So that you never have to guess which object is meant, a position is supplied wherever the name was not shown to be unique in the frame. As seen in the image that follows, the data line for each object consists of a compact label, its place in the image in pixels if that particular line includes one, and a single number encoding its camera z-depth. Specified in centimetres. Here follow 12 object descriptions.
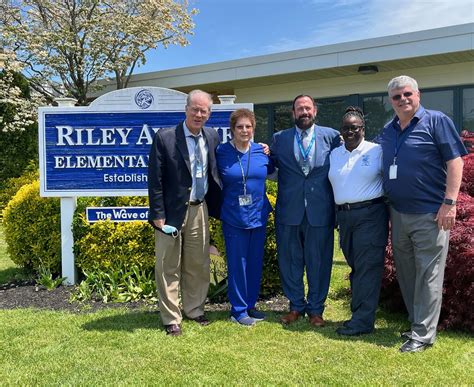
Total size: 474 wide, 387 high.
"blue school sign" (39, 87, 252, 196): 537
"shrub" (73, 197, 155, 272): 533
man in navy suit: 412
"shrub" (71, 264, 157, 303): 508
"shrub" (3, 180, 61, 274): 568
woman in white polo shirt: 385
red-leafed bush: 398
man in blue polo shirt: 352
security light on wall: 1093
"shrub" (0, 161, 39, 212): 1141
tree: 1717
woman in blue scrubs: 414
